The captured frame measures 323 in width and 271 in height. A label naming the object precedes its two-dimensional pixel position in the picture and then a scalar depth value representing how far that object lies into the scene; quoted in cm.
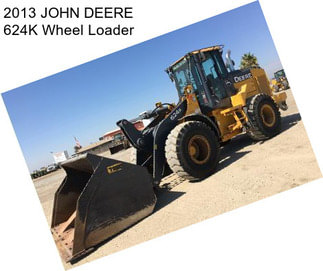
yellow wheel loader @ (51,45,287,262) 409
